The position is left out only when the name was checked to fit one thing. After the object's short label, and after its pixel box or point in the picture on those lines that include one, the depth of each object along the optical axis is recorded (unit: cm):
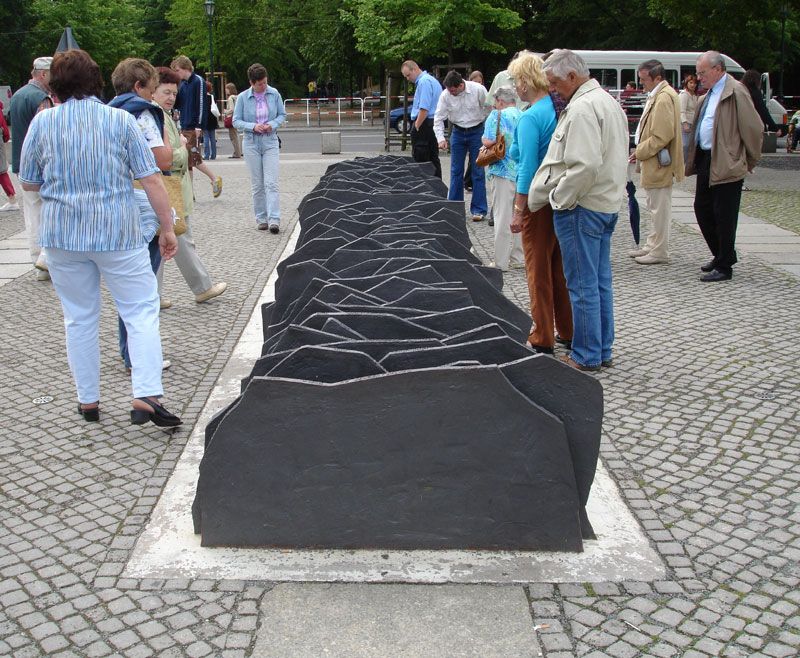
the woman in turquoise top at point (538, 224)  605
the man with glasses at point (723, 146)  805
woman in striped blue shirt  448
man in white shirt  1140
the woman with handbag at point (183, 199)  676
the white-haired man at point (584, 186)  531
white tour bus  2927
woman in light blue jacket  1098
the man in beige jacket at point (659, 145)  827
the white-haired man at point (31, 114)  859
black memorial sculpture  342
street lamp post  3397
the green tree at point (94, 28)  5044
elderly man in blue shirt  1250
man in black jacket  1351
